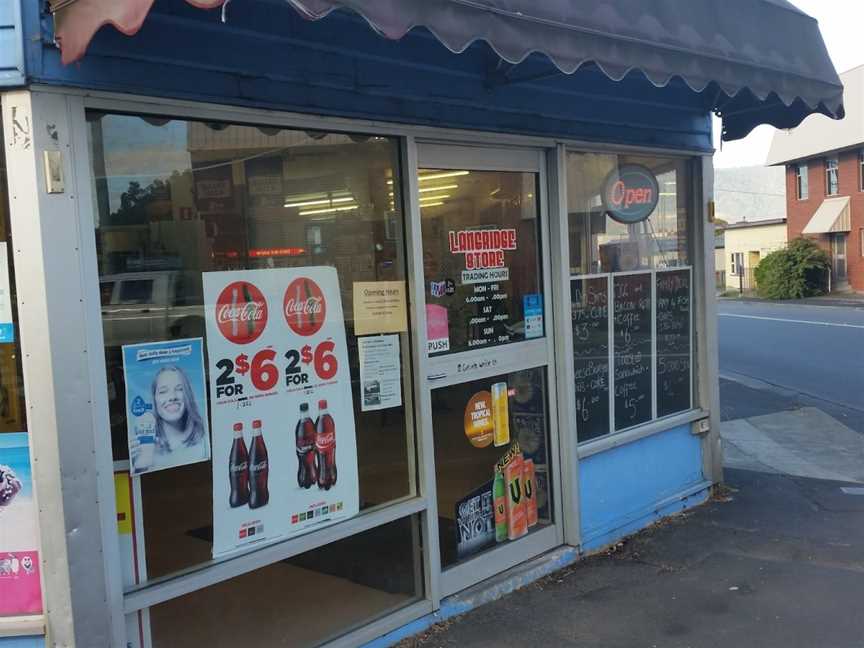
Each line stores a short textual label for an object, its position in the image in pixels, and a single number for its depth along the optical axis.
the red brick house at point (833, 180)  33.03
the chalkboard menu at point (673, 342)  6.29
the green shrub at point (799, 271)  34.22
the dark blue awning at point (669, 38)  3.27
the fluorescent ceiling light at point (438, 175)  4.48
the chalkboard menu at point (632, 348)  5.88
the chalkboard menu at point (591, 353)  5.52
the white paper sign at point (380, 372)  4.16
